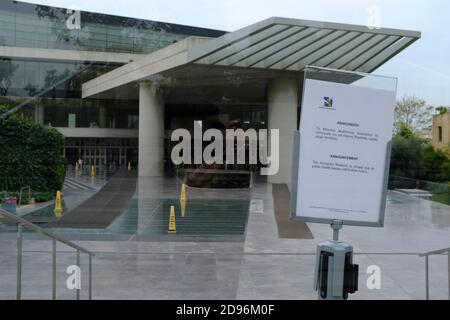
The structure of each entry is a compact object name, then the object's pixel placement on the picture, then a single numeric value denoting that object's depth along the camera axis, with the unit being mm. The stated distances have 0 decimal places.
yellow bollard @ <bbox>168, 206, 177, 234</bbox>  10773
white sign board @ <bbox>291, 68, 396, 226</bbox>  4047
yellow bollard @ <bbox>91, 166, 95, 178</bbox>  12620
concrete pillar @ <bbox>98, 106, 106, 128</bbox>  13412
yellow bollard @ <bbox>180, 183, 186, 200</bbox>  15034
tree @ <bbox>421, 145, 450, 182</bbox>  9438
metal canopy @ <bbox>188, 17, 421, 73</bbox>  11986
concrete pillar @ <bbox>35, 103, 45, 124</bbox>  12520
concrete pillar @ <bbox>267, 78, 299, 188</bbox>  18641
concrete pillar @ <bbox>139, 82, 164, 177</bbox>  14242
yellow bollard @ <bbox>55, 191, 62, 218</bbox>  12192
